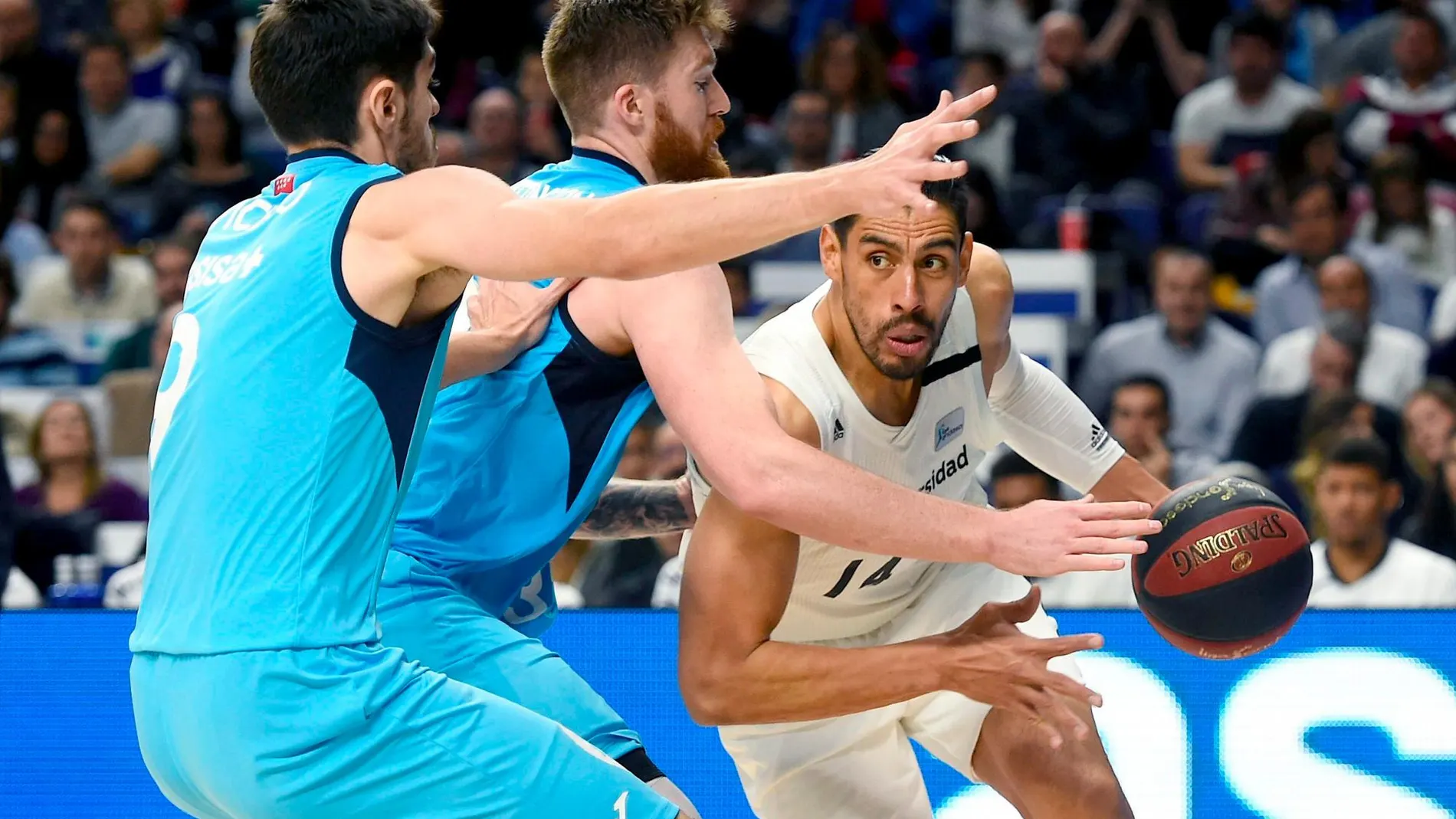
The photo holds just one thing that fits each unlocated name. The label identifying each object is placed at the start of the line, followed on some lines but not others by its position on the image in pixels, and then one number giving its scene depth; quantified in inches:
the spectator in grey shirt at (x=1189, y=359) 668.7
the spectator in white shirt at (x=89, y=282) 756.0
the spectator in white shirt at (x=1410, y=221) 716.0
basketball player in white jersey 283.6
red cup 734.5
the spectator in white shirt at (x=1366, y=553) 480.7
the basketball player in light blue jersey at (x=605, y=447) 250.4
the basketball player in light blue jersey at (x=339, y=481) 219.0
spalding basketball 291.6
